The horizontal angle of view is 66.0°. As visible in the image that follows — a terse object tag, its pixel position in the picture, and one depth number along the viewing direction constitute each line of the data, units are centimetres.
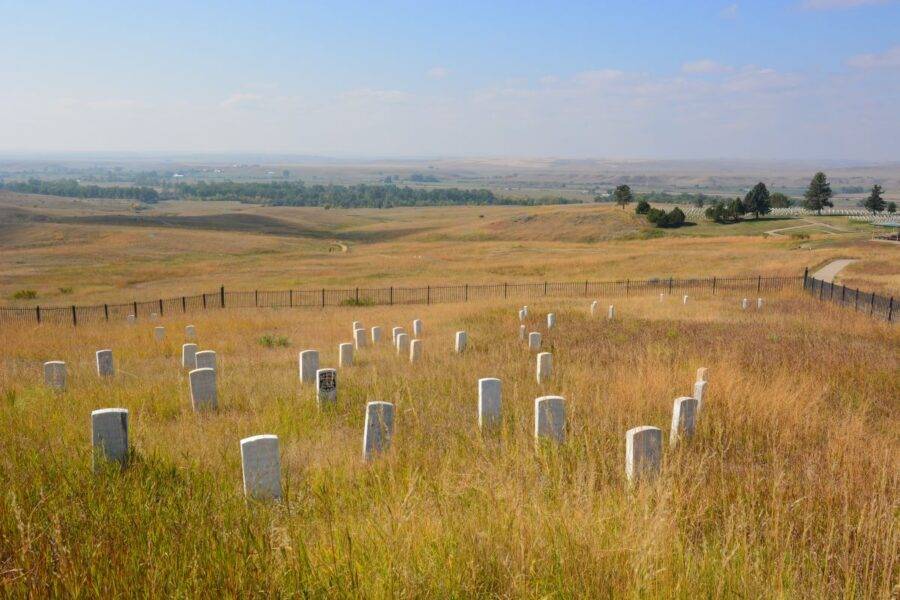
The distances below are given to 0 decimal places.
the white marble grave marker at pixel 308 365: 1045
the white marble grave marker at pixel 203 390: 859
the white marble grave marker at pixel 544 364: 1017
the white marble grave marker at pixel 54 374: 1021
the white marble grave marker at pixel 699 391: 779
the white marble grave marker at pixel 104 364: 1167
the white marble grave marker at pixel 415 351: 1286
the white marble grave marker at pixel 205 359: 1077
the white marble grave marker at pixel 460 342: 1410
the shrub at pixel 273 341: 1745
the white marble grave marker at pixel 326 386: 869
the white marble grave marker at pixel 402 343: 1420
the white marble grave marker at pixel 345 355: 1245
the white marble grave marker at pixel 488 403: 729
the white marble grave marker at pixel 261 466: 506
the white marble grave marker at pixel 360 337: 1566
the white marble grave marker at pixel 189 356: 1288
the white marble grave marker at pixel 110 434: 553
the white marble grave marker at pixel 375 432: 631
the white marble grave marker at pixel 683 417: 671
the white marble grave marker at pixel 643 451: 524
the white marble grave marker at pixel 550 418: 631
